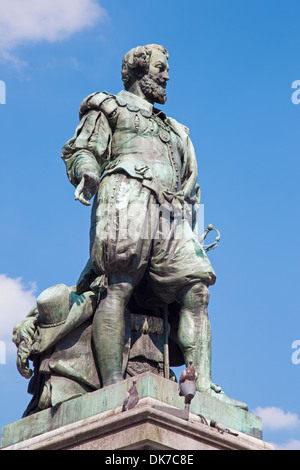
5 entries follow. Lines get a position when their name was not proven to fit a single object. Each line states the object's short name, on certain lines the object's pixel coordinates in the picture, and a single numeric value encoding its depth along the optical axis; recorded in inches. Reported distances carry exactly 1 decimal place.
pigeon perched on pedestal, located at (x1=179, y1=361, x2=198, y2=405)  618.8
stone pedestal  607.6
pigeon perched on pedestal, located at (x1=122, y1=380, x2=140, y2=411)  622.9
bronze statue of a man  715.6
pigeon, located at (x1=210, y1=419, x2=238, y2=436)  652.1
